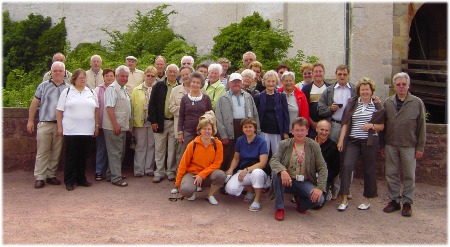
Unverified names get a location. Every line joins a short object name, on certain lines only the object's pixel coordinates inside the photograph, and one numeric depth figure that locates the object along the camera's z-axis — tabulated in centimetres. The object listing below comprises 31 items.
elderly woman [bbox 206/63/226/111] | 684
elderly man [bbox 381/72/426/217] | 595
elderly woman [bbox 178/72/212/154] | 646
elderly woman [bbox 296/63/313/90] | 732
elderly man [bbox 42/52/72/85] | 753
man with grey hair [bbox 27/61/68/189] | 673
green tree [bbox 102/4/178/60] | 1644
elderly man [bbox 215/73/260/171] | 639
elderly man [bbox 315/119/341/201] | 606
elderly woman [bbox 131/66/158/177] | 721
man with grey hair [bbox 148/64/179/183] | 699
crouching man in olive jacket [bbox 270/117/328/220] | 565
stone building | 1169
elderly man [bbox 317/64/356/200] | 649
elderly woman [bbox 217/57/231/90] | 751
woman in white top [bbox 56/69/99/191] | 654
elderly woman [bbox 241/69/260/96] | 681
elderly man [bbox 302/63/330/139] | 682
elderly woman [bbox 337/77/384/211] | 603
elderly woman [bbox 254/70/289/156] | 641
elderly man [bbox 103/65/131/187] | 689
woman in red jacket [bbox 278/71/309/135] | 658
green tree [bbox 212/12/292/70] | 1320
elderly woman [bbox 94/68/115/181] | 703
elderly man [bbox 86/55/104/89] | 810
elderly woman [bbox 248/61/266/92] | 727
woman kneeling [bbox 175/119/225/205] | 598
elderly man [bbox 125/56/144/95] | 813
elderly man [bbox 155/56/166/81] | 780
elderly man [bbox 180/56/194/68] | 767
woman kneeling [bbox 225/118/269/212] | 595
